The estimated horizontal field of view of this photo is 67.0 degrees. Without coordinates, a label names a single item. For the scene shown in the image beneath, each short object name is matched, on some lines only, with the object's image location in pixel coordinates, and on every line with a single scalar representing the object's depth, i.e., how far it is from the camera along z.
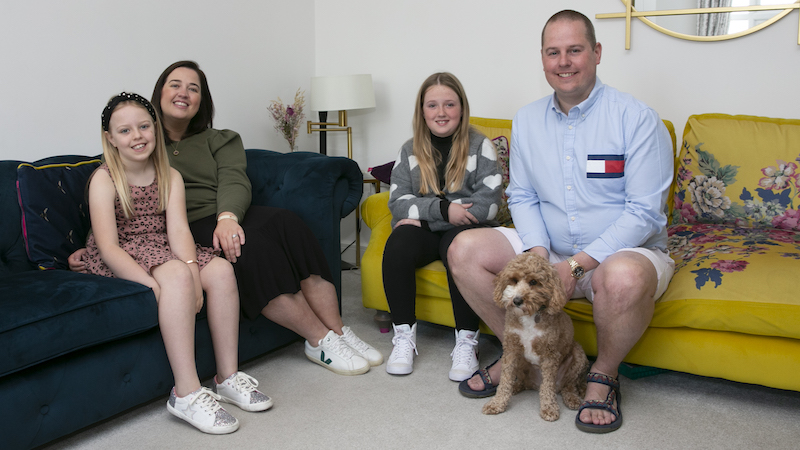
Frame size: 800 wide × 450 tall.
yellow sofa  1.73
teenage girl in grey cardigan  2.11
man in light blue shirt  1.70
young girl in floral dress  1.68
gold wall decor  2.51
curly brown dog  1.60
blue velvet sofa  1.43
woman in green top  1.95
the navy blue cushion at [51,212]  1.90
